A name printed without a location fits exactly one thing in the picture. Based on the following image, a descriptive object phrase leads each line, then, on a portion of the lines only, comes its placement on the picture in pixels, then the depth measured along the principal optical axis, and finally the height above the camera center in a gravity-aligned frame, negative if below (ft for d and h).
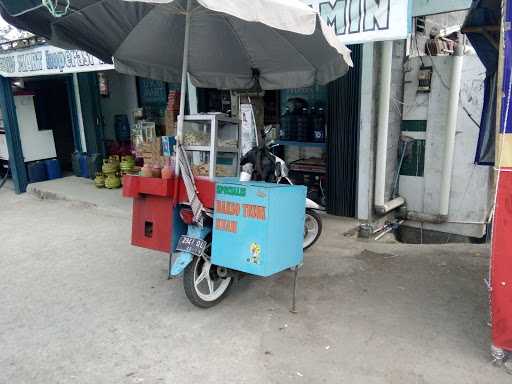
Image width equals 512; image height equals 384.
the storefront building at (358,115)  14.19 +0.08
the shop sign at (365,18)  12.80 +3.03
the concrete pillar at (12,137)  28.14 -0.77
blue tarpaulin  11.02 +1.60
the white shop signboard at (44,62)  22.68 +3.60
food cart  10.42 -2.83
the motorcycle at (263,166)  15.21 -1.68
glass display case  12.66 -0.74
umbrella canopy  11.96 +2.50
